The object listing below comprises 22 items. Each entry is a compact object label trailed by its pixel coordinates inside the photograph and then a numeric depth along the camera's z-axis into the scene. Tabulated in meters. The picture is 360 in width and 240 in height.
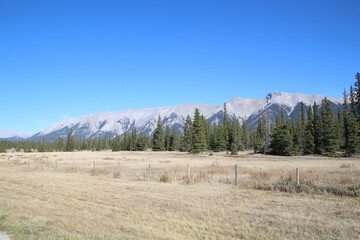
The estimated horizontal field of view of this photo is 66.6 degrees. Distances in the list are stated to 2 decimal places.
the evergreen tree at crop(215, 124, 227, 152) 100.56
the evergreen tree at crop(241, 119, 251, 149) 133.62
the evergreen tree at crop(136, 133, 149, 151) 132.12
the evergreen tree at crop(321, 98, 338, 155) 67.31
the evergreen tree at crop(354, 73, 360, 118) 71.75
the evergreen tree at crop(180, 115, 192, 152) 114.09
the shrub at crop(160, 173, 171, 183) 22.17
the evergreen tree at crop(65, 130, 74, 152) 165.12
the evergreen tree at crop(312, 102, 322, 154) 74.56
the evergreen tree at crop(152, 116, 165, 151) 119.50
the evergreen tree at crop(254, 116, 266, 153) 96.90
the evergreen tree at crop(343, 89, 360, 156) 63.38
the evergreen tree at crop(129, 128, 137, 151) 134.38
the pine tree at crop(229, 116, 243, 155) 83.12
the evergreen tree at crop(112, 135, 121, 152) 144.12
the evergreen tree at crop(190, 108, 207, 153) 77.62
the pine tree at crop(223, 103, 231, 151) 102.12
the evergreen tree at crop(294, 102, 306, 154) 80.50
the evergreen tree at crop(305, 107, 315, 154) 76.25
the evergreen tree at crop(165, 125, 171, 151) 123.99
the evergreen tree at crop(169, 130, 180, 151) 123.50
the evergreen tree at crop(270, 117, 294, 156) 73.81
